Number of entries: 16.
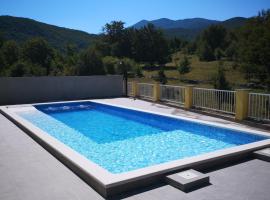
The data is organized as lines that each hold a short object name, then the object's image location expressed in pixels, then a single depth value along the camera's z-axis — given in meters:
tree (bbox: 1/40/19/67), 59.74
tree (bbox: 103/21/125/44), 70.56
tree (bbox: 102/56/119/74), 41.66
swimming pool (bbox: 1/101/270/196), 4.73
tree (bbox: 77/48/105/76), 39.56
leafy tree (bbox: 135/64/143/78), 42.66
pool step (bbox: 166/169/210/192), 4.33
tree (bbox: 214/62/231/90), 17.17
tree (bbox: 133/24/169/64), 64.56
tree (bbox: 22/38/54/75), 64.81
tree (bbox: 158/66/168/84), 34.46
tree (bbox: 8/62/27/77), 39.97
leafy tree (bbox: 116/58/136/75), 42.47
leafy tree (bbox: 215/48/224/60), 61.66
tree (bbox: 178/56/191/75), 38.97
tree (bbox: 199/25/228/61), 74.75
